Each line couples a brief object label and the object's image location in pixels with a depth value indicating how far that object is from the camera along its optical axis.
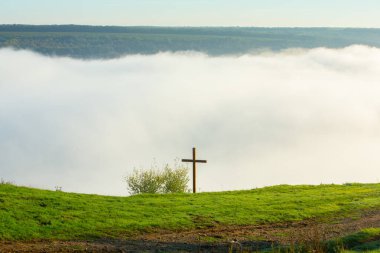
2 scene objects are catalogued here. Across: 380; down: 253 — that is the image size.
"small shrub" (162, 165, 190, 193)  59.12
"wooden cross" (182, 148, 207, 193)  46.28
